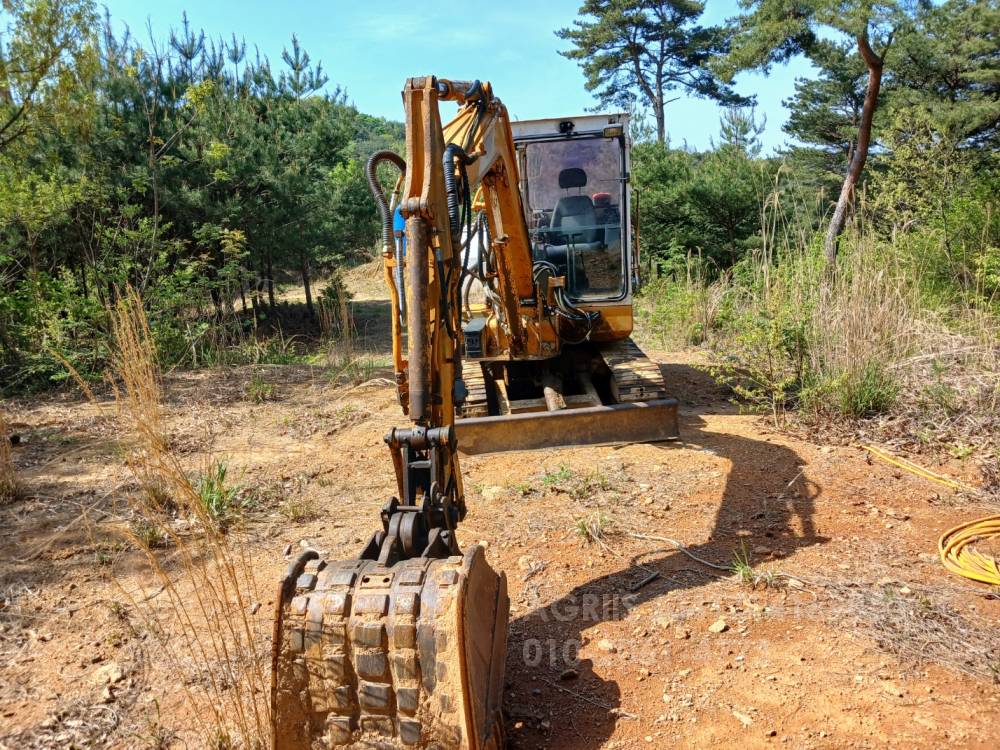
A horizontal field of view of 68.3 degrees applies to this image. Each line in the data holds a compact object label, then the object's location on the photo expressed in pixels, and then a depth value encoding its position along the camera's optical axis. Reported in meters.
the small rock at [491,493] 5.05
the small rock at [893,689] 2.75
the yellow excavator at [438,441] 2.29
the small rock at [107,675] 3.12
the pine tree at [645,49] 25.97
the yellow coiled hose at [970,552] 3.61
